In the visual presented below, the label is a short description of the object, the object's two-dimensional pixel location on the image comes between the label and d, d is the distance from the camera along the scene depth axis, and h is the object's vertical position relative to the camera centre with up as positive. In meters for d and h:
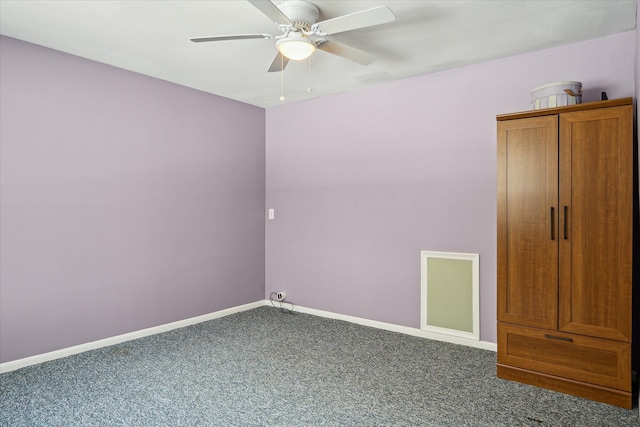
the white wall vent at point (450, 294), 3.38 -0.73
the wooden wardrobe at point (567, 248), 2.33 -0.22
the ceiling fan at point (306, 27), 2.08 +1.07
